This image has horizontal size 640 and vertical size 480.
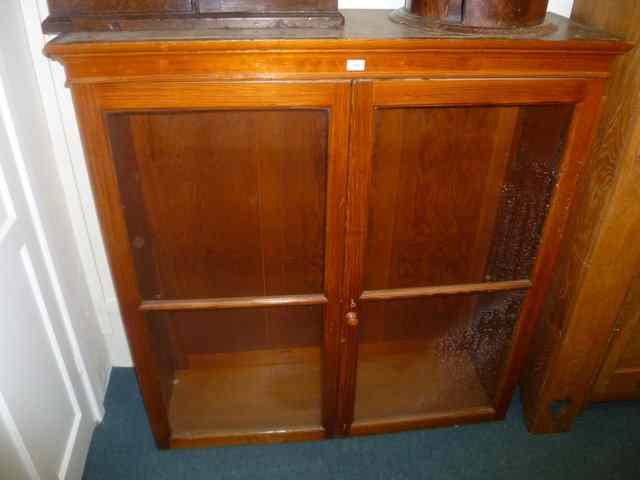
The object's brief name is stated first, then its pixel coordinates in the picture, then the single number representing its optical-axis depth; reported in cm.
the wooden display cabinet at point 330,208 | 99
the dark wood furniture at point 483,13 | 104
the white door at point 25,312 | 107
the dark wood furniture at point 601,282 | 116
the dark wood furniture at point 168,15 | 101
